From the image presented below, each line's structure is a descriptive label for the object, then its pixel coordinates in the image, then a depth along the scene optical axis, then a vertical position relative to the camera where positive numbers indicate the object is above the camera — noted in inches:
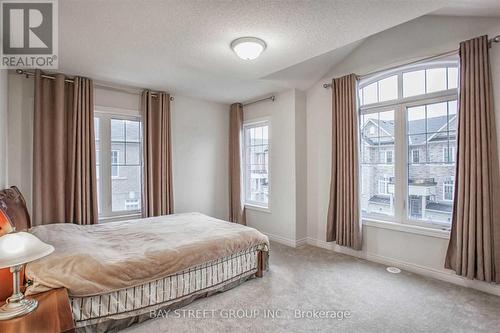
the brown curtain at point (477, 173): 98.6 -3.0
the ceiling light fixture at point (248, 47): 98.0 +46.6
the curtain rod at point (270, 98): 177.5 +49.0
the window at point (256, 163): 189.9 +3.2
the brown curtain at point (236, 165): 197.8 +2.3
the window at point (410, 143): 118.3 +11.8
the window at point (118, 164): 151.3 +3.1
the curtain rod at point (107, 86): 125.0 +48.0
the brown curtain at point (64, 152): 126.7 +8.9
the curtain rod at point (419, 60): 99.8 +49.1
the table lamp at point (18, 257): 56.1 -19.4
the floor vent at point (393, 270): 123.0 -50.3
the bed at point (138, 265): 76.0 -32.5
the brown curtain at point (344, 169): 140.0 -1.3
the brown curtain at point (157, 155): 159.3 +8.5
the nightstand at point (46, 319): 54.2 -33.4
